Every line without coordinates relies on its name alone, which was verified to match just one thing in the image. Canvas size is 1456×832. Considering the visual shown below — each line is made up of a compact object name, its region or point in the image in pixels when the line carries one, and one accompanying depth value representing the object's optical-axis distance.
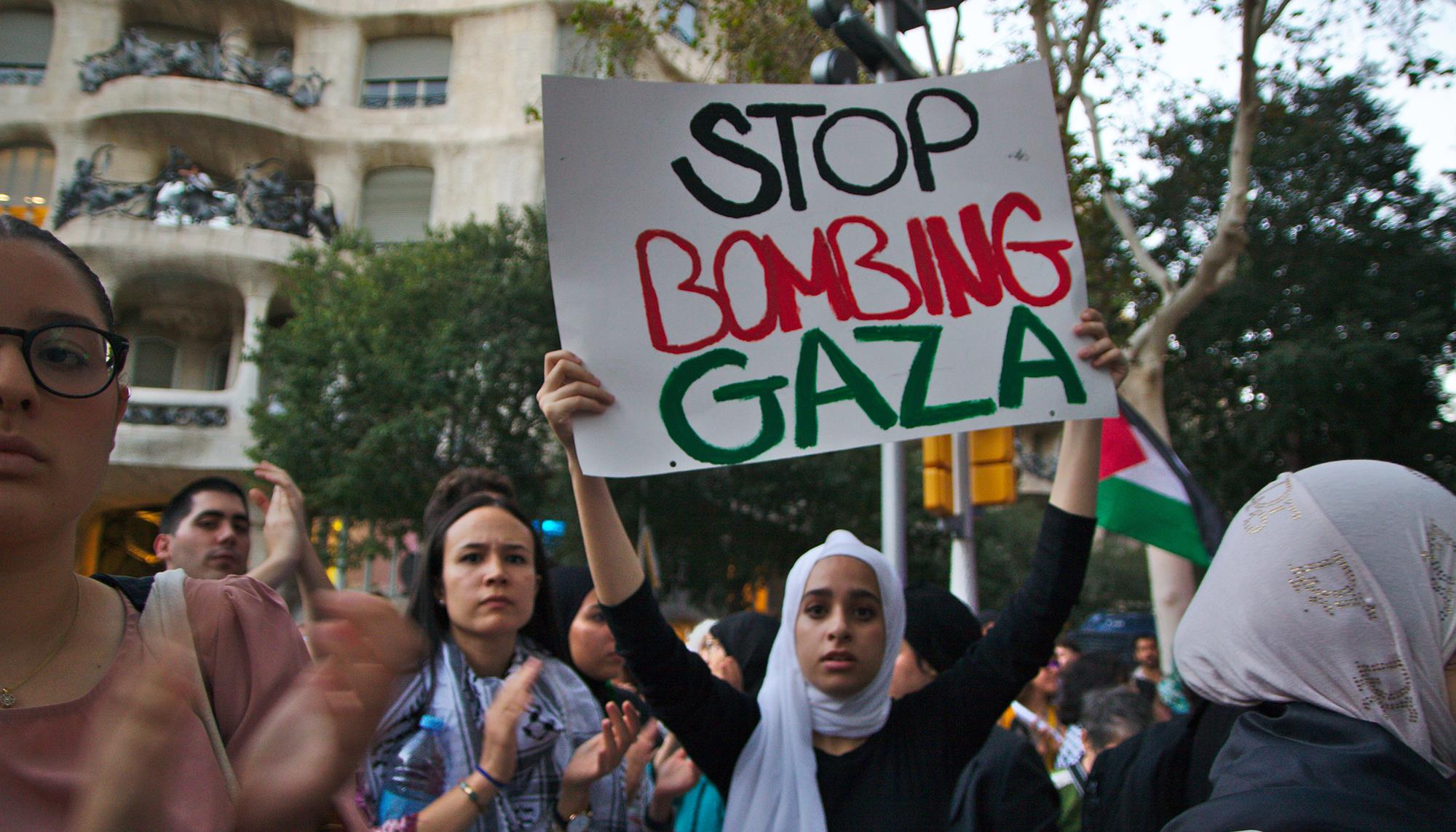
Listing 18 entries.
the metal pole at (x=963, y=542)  7.75
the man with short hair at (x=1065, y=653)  8.08
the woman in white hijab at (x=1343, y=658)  1.30
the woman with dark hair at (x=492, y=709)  2.40
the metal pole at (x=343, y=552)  16.86
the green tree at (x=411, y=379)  15.92
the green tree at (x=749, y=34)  9.73
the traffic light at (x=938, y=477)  7.48
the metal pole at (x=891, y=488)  5.84
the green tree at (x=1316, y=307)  13.79
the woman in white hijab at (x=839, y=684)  2.31
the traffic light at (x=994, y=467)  7.93
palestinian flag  5.89
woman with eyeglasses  1.05
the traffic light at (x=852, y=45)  5.29
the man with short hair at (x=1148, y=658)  8.97
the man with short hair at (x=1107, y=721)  4.03
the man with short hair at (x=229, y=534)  2.96
